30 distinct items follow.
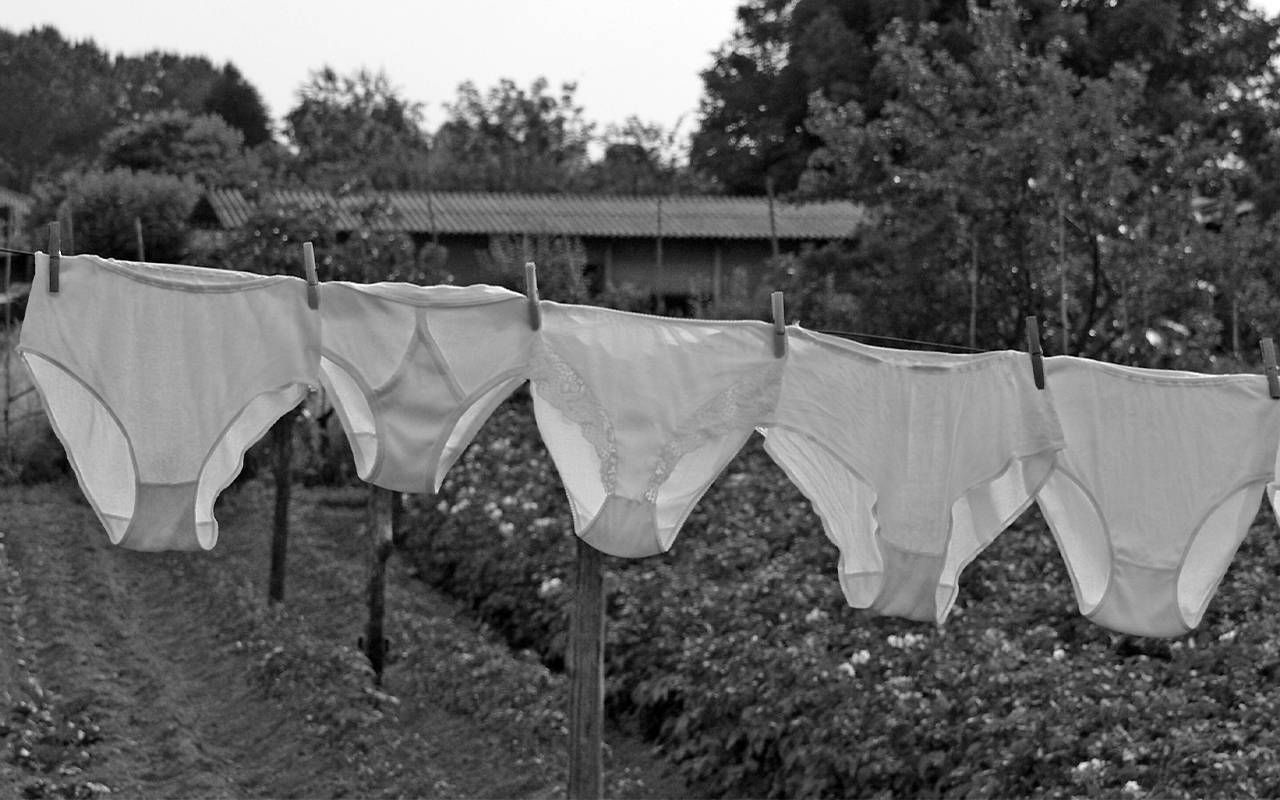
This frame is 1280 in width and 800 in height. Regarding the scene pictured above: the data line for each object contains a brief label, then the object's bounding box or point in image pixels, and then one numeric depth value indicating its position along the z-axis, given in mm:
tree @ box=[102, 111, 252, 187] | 29141
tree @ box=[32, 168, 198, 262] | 21328
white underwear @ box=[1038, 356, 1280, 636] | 4691
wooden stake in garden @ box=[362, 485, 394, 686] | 9086
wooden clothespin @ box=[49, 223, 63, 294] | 4012
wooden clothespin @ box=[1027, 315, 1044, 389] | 4570
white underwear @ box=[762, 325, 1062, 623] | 4582
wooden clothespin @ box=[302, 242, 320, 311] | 4242
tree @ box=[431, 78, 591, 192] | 31625
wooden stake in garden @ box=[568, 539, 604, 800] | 5297
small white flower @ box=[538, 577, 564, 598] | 9453
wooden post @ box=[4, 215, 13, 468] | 12883
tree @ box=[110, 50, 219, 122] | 52406
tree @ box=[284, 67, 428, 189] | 26656
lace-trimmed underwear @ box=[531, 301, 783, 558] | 4461
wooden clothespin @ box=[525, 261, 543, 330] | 4406
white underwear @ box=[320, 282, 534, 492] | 4344
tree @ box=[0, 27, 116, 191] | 46344
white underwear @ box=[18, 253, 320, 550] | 4094
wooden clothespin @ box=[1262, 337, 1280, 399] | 4745
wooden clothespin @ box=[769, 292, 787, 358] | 4523
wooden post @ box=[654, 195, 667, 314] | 16750
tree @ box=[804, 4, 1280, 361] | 11695
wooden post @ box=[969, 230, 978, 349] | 11953
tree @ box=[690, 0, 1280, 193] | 20109
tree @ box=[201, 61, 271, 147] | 38469
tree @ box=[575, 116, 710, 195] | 27375
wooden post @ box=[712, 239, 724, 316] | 21094
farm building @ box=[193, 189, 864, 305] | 20828
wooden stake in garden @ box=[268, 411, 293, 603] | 10492
